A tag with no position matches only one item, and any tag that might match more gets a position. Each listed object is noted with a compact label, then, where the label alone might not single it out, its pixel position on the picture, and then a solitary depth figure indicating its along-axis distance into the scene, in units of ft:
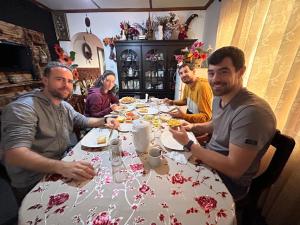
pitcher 2.63
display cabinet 10.52
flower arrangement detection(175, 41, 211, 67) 6.66
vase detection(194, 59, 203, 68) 6.90
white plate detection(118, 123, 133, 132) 3.71
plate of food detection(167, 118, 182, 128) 3.96
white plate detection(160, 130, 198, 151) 2.88
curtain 2.98
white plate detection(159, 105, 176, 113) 5.41
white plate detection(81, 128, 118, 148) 2.98
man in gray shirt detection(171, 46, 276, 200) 2.24
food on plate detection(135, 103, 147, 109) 5.96
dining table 1.62
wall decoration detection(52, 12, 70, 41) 10.91
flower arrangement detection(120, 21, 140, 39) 10.45
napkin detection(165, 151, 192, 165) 2.56
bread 3.06
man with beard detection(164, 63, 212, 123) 4.80
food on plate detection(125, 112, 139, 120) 4.58
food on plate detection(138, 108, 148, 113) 5.18
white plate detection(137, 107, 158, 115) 5.05
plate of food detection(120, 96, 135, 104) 6.69
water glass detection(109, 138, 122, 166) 2.62
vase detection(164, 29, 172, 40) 10.31
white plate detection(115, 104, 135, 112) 5.49
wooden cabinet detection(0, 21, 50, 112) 7.78
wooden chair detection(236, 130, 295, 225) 2.47
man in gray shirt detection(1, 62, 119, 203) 2.28
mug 2.40
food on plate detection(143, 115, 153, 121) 4.51
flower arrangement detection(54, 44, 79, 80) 7.16
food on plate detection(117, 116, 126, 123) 4.30
